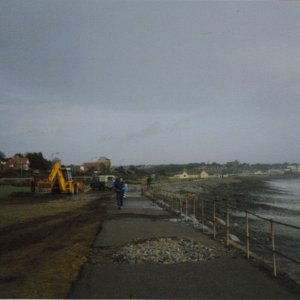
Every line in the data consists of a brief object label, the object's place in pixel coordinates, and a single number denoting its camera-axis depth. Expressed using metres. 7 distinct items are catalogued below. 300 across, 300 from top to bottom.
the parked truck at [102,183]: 56.66
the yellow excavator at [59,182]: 39.19
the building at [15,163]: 118.94
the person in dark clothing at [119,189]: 24.17
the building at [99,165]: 169.50
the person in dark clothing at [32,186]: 44.55
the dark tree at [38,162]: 121.88
